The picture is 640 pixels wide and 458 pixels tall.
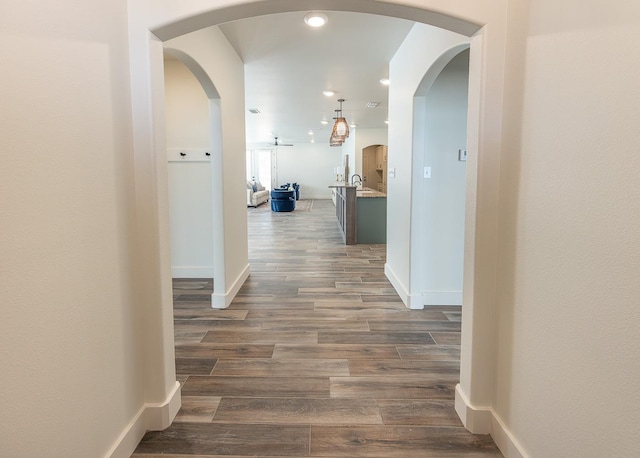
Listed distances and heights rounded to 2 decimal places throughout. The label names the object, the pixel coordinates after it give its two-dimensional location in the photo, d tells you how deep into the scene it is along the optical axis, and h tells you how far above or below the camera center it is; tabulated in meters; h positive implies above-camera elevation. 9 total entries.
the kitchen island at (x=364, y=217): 6.39 -0.51
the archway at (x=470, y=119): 1.64 +0.32
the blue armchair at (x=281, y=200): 11.54 -0.37
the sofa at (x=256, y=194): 12.90 -0.22
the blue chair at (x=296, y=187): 15.57 +0.05
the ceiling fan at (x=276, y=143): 13.97 +1.88
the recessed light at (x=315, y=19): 2.87 +1.33
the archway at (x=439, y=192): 3.37 -0.04
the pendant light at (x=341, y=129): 6.23 +1.00
